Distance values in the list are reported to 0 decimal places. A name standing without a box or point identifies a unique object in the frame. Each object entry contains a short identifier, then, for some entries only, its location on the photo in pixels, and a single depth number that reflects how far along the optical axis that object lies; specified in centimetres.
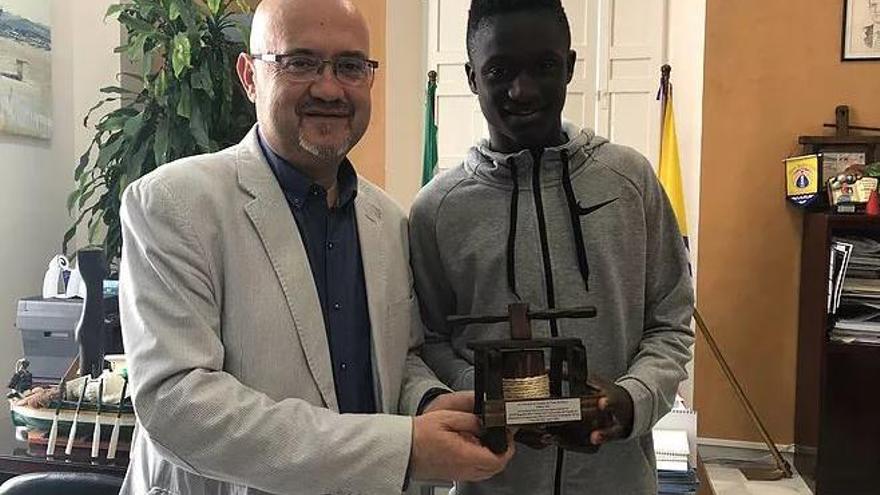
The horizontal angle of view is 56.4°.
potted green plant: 276
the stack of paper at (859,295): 330
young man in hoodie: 127
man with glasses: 106
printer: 248
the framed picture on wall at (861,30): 354
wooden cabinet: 329
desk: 178
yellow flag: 375
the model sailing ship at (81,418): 184
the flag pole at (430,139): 381
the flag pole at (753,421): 347
